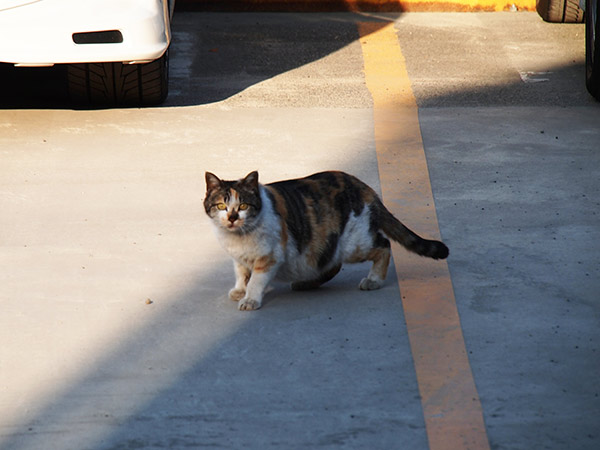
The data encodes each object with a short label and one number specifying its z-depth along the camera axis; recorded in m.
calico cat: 9.43
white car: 13.52
